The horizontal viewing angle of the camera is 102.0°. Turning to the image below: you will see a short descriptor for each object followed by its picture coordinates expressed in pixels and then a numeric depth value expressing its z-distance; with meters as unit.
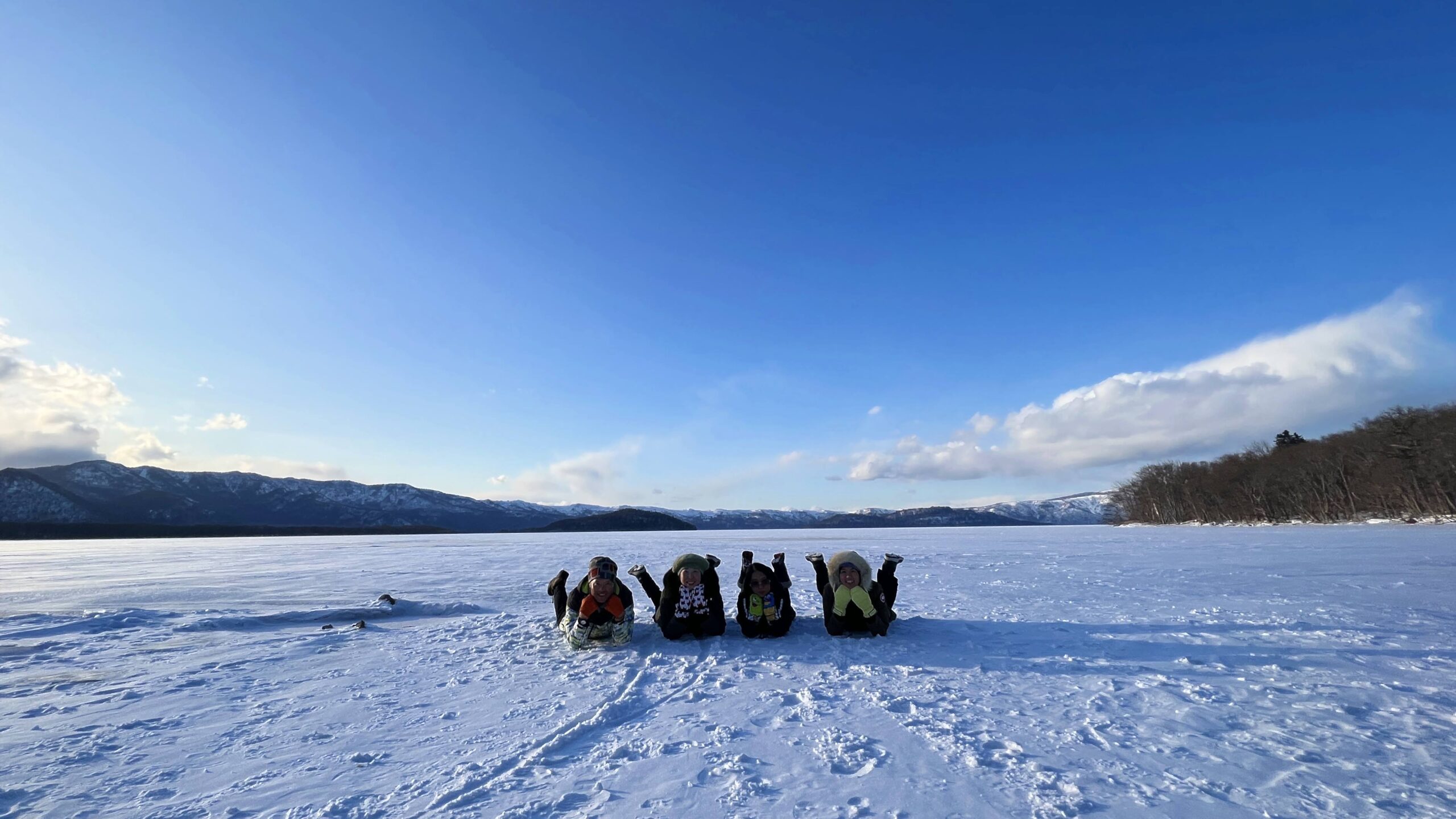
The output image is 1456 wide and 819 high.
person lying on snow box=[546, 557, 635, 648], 8.67
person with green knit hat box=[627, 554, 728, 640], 9.17
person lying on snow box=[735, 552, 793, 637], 9.25
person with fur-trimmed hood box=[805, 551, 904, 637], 9.03
